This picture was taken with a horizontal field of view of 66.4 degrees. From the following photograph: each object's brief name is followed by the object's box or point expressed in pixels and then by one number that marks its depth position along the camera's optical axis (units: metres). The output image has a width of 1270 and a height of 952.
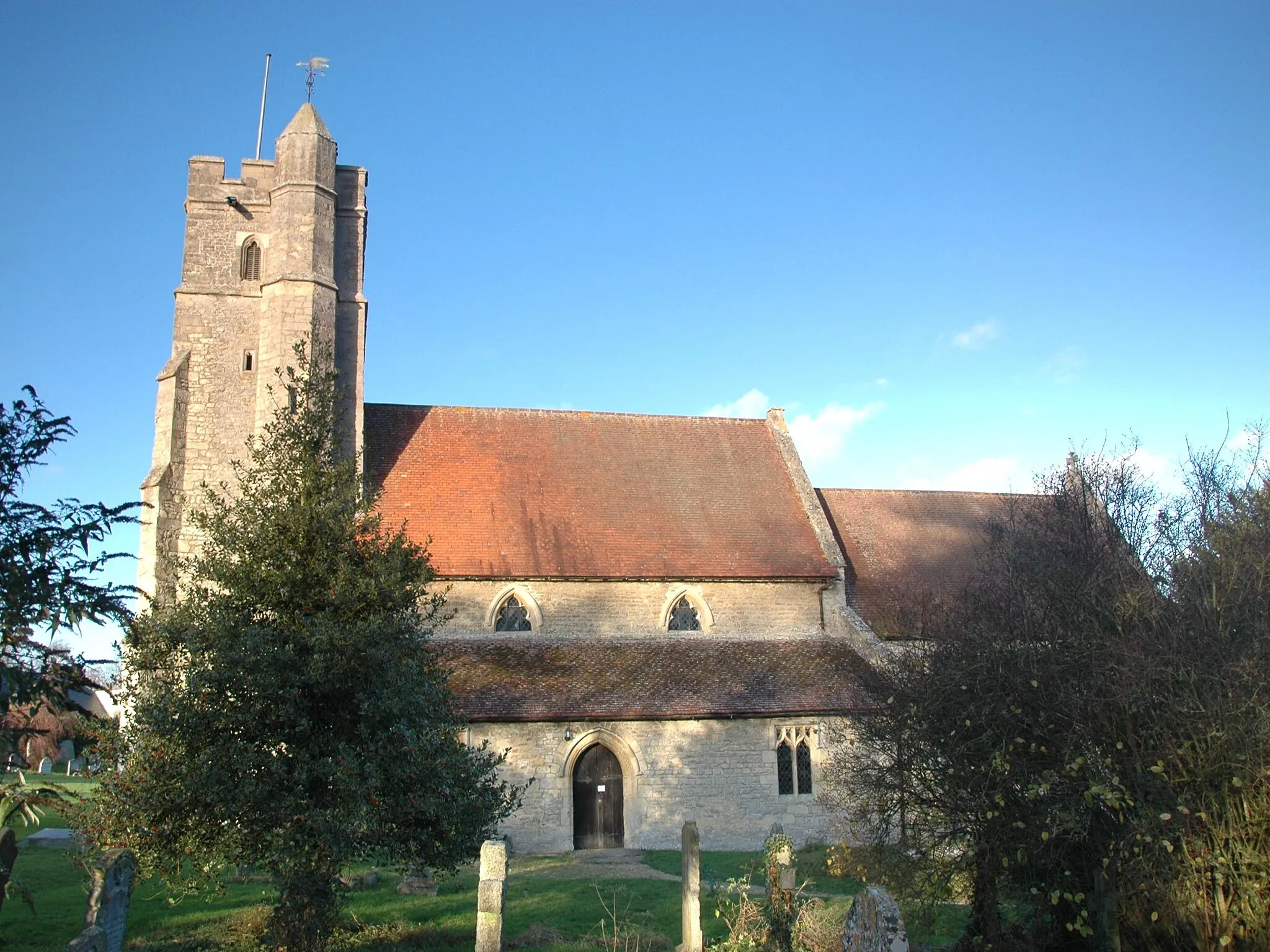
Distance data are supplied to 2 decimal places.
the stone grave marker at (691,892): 10.27
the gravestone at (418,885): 13.09
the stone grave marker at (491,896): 8.94
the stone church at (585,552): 17.89
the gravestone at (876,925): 6.93
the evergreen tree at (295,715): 8.84
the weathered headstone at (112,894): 8.60
